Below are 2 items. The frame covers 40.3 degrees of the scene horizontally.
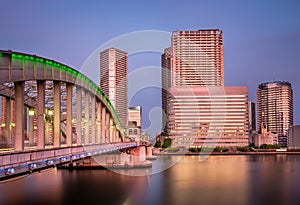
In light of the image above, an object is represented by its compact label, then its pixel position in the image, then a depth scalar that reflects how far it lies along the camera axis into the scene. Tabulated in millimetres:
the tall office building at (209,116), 179125
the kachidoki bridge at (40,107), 23214
